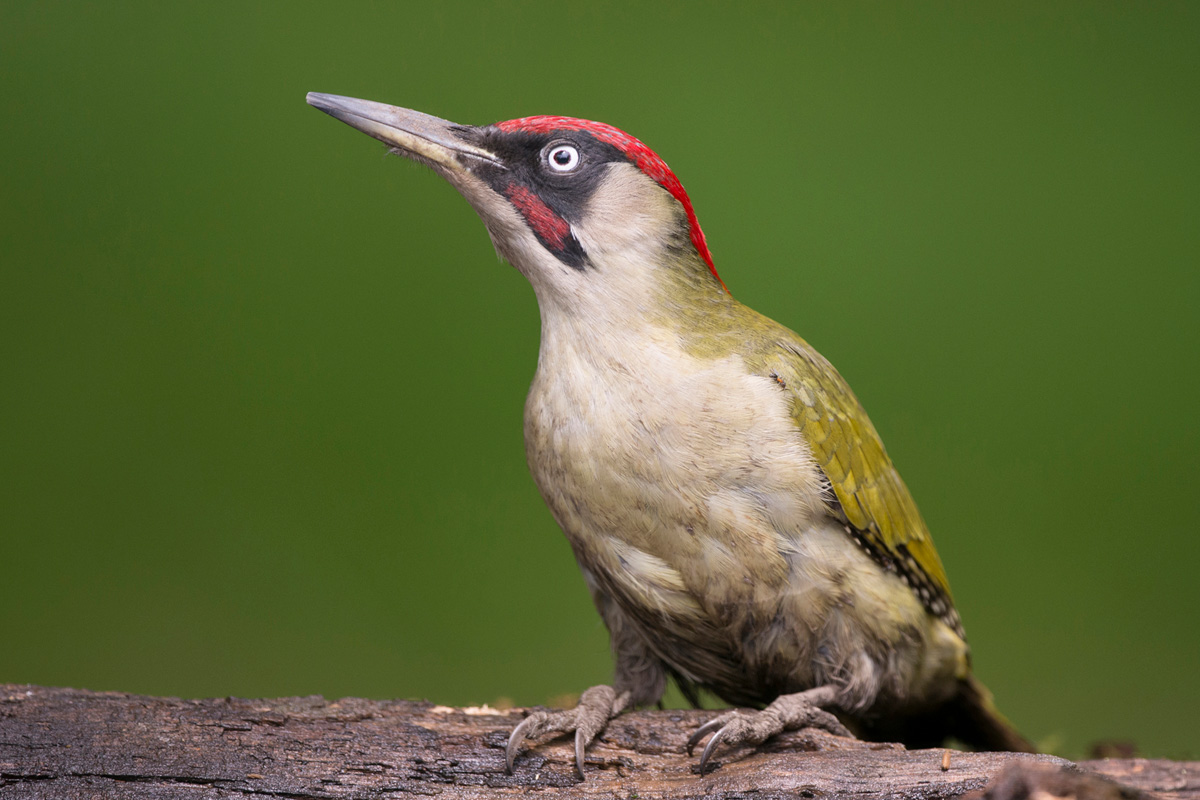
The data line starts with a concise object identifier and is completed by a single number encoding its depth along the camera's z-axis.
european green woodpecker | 5.36
